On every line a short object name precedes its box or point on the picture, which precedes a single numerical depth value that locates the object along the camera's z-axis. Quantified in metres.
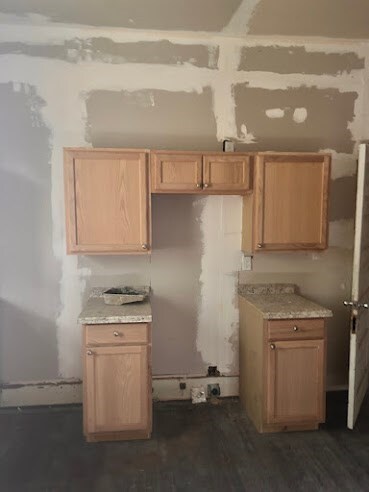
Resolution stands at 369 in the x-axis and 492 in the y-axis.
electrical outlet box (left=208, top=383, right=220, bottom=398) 3.18
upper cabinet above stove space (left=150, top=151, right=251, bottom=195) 2.71
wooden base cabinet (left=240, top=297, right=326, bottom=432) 2.65
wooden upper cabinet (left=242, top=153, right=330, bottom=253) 2.80
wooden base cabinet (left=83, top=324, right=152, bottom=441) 2.54
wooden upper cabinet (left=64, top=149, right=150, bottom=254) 2.65
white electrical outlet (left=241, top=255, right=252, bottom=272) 3.17
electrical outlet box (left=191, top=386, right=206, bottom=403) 3.16
